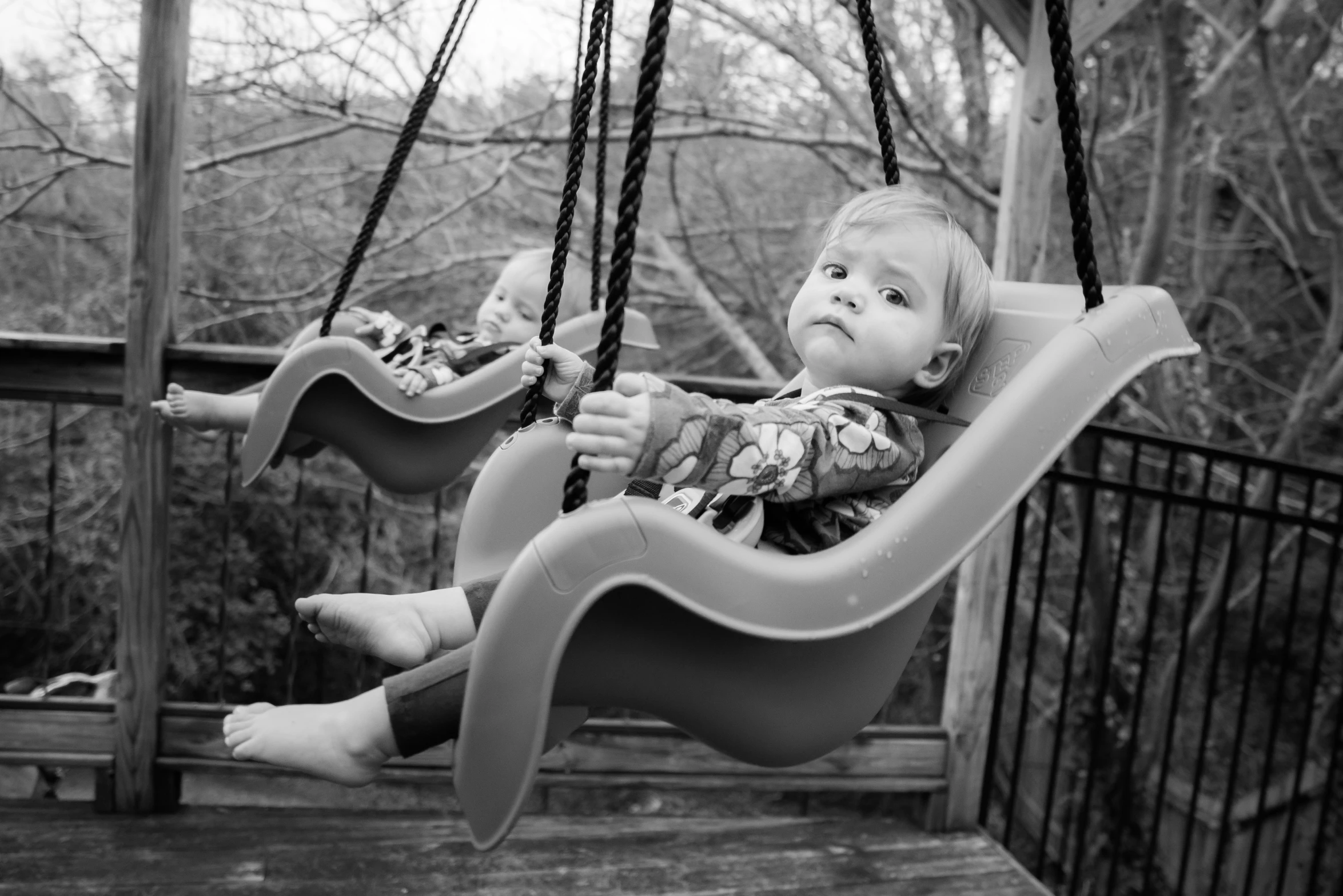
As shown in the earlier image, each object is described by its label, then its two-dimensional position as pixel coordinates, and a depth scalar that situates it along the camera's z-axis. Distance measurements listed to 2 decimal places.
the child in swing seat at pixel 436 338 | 2.04
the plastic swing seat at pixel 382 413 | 1.84
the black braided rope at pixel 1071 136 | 1.09
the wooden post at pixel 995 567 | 2.53
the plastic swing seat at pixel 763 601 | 0.94
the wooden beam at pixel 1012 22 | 2.47
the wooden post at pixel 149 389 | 2.32
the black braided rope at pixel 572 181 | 1.26
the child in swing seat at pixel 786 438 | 1.00
